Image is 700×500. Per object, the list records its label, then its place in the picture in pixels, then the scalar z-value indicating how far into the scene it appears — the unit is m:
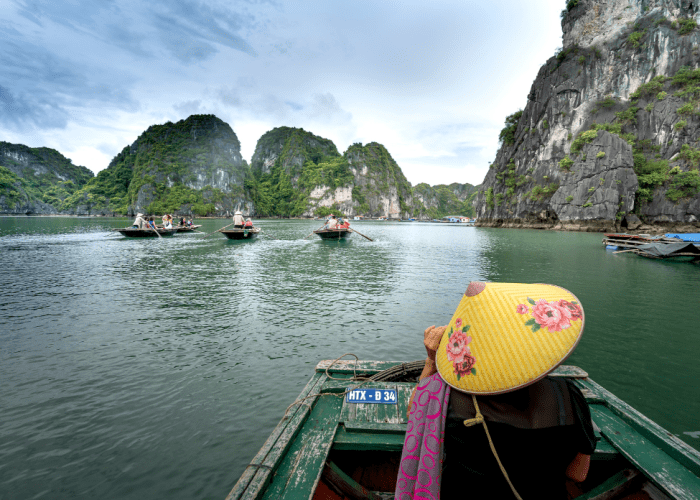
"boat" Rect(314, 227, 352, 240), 27.61
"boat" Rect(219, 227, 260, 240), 26.80
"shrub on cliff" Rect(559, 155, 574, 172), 49.47
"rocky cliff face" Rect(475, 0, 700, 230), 41.88
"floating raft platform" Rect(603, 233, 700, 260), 17.52
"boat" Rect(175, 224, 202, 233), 34.46
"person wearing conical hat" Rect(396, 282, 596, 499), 1.36
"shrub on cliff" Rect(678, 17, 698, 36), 43.66
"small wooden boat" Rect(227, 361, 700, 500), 1.99
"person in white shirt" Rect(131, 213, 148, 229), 29.05
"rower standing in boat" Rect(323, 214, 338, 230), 28.36
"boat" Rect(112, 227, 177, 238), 27.65
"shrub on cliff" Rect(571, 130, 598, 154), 47.26
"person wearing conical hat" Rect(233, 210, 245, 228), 29.06
